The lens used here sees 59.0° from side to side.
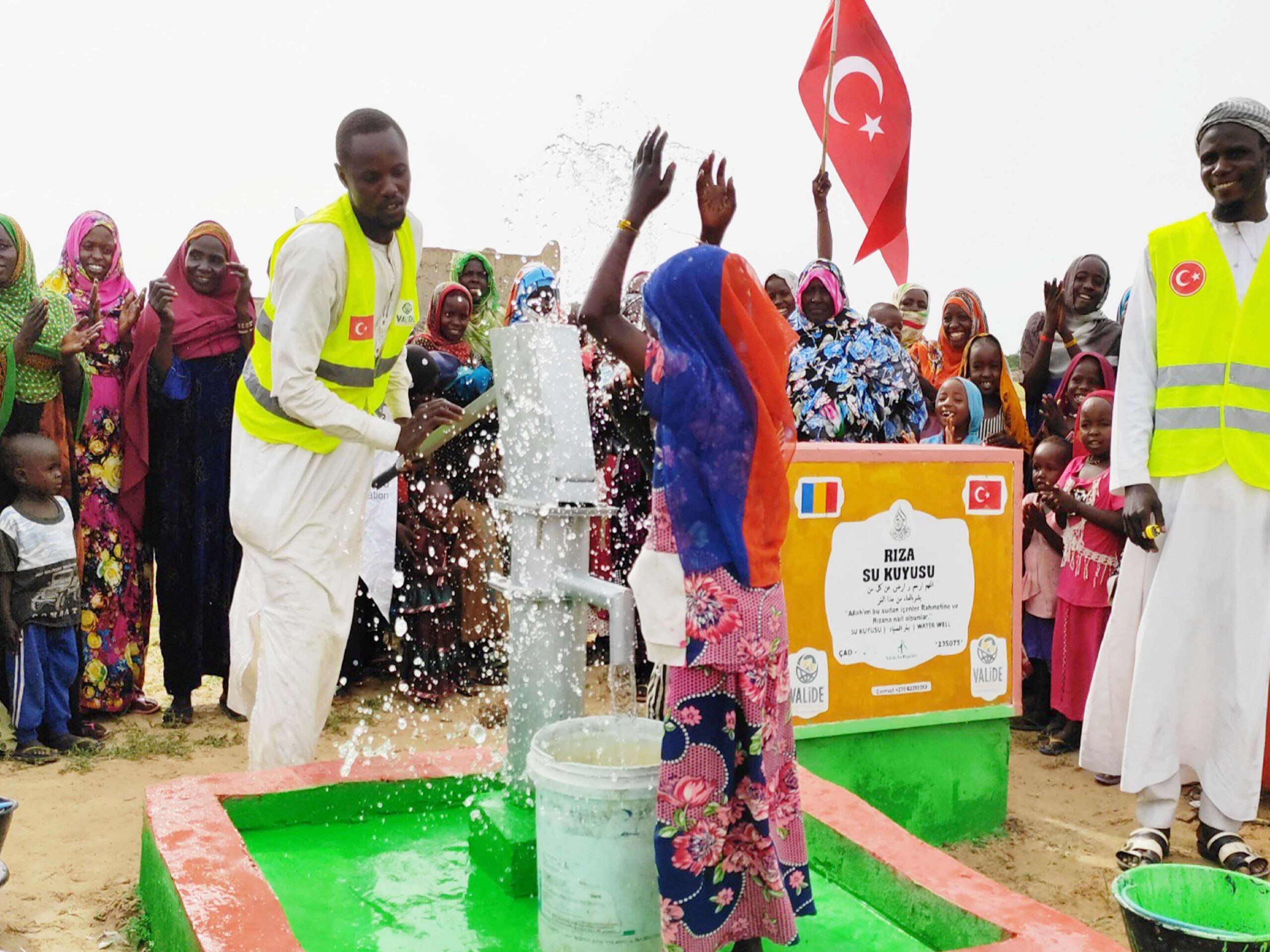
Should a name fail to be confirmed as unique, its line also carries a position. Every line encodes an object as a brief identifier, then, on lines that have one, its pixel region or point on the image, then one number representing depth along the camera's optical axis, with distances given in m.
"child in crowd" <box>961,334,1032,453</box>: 5.87
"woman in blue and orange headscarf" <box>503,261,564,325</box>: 4.23
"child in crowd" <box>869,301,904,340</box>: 7.89
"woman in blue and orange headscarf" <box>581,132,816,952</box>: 2.20
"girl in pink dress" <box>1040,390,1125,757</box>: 4.75
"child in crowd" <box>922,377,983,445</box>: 5.71
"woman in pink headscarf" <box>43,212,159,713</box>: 5.07
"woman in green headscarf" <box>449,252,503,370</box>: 6.53
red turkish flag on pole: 6.94
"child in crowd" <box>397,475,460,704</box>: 5.78
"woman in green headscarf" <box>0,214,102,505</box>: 4.67
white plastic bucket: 2.27
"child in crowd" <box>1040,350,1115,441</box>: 5.39
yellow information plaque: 3.70
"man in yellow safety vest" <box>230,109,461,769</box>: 3.14
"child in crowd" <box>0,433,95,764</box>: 4.48
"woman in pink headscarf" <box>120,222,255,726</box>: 5.17
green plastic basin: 2.34
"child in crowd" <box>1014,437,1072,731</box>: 5.24
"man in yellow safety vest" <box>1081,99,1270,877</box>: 3.41
